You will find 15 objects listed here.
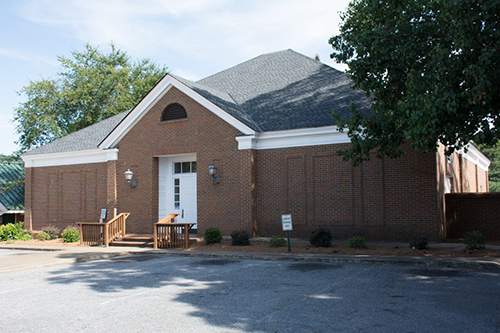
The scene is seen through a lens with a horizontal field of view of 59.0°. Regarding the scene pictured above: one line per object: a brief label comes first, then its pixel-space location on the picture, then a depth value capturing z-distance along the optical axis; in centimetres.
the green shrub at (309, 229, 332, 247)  1483
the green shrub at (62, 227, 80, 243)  2003
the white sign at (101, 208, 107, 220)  2105
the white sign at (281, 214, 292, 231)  1416
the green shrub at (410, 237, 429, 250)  1357
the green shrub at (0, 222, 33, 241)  2177
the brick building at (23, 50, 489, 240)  1608
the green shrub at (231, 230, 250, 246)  1614
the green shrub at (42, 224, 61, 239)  2166
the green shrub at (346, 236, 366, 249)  1418
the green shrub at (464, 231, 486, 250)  1297
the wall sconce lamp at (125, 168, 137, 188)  2028
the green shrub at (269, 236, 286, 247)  1524
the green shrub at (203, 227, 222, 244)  1670
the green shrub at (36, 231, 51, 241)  2123
